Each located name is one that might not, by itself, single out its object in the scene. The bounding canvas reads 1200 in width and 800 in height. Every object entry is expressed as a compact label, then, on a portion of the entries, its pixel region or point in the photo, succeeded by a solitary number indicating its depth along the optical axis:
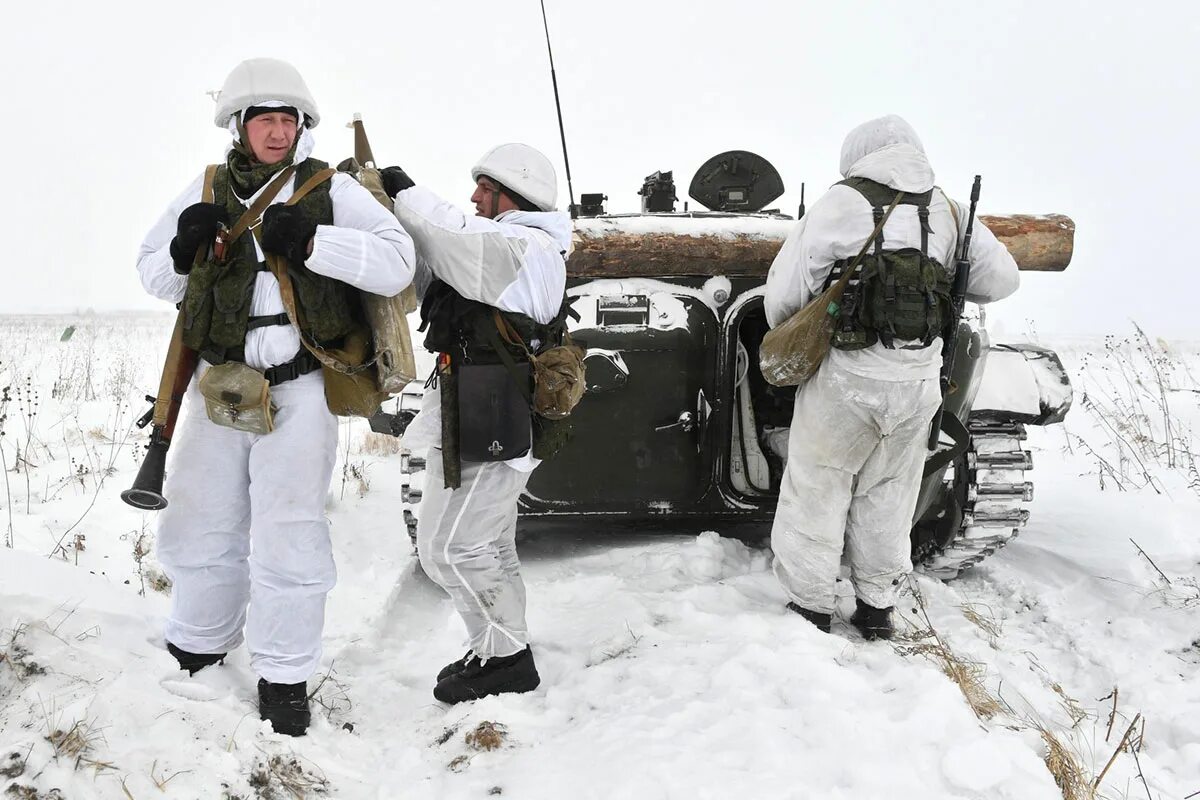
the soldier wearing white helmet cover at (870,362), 3.10
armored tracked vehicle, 3.91
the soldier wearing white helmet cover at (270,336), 2.43
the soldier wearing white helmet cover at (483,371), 2.61
